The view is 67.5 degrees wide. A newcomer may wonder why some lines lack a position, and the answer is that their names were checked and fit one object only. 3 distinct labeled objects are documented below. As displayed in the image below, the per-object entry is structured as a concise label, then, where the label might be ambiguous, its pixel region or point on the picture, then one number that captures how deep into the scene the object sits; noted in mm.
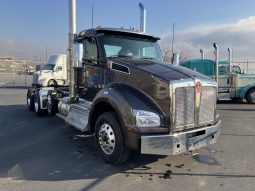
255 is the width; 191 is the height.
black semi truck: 3192
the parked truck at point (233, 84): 10819
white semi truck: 16726
